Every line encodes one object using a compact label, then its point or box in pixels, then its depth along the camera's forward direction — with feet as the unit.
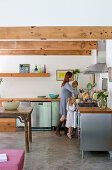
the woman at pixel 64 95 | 19.76
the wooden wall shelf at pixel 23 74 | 23.45
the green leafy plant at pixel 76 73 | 23.97
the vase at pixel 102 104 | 15.52
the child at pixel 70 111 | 19.04
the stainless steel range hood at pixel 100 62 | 17.56
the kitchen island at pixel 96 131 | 14.73
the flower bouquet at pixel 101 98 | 15.54
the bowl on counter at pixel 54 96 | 22.91
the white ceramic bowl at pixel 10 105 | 16.76
